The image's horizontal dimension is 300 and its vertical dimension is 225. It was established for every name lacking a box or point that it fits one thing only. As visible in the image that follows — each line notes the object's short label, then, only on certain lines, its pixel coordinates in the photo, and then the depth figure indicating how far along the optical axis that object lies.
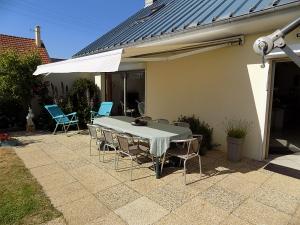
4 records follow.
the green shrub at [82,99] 13.86
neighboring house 22.53
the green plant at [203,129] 9.18
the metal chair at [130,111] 14.46
